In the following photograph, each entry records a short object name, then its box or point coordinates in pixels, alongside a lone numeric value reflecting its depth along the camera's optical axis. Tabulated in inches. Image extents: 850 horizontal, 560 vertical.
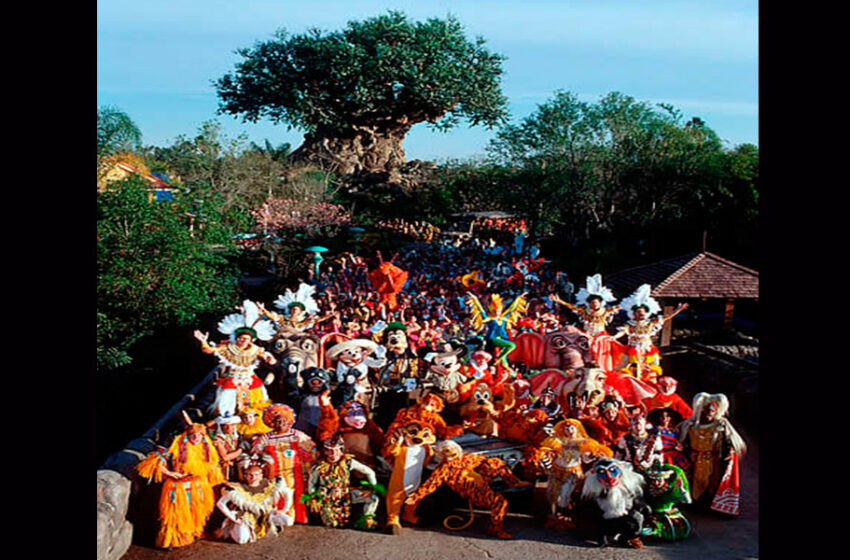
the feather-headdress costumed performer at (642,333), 397.6
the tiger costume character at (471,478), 271.4
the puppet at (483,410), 307.6
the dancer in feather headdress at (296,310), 405.7
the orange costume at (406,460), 277.1
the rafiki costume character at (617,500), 261.9
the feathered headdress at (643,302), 408.8
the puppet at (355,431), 293.4
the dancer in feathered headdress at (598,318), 404.5
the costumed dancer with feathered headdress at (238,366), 323.3
